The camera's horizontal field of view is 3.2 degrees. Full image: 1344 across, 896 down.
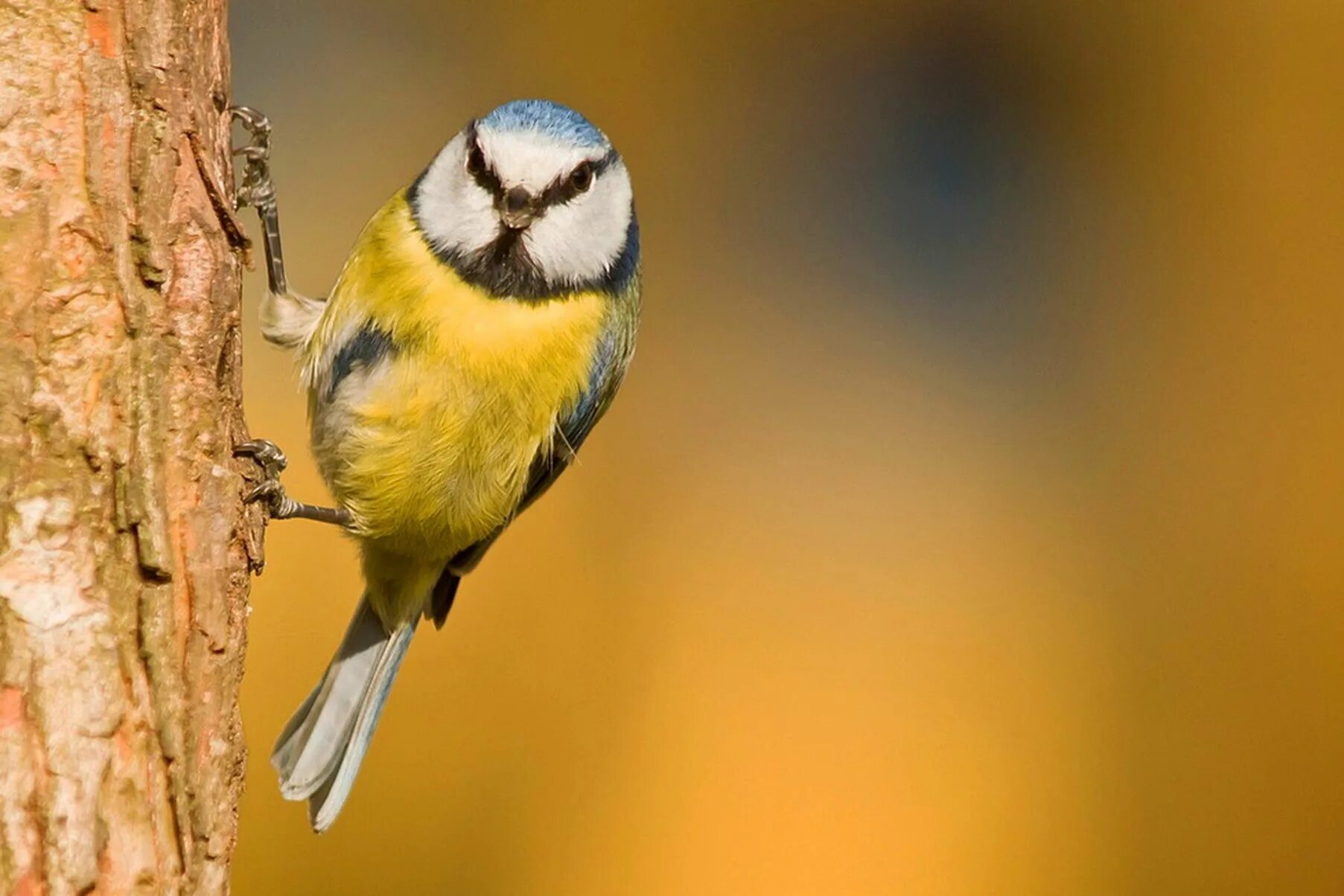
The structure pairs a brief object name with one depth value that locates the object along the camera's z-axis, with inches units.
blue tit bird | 122.3
